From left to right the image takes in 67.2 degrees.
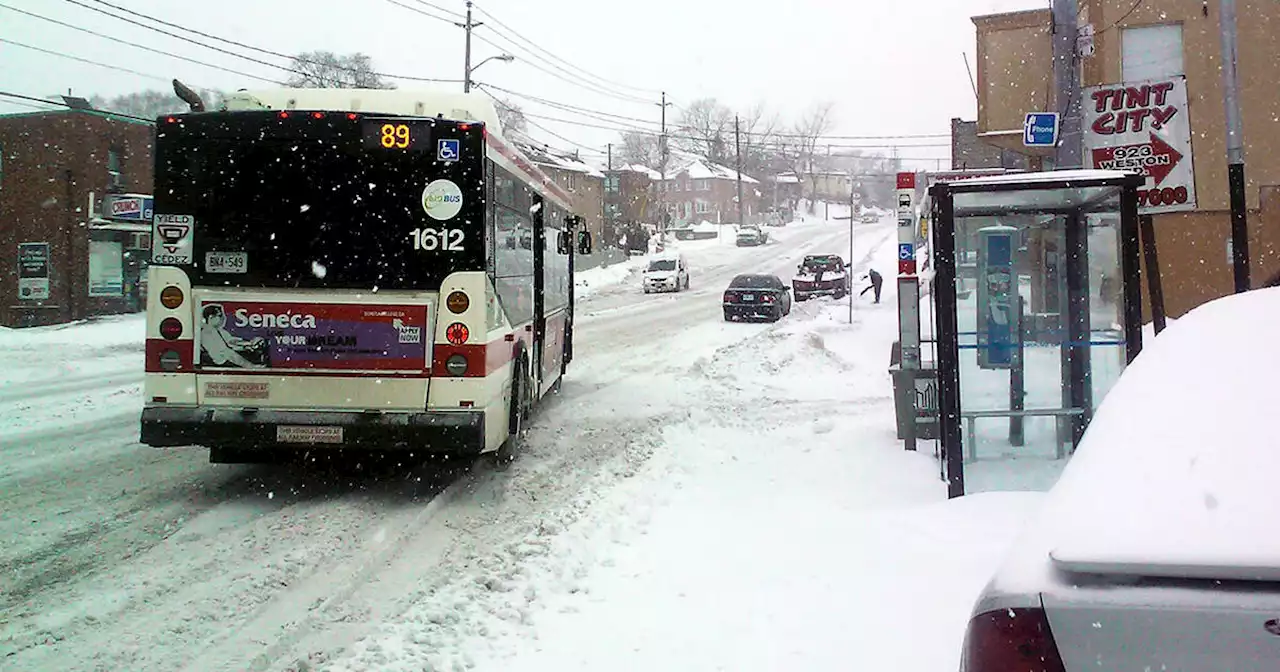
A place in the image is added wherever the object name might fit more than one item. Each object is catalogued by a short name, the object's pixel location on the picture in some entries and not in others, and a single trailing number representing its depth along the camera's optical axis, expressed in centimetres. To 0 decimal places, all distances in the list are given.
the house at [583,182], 6650
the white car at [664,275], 4550
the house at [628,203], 7144
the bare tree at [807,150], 10962
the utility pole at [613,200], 7206
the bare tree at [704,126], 10869
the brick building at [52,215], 3344
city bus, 758
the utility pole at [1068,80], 1284
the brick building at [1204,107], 2286
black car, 3064
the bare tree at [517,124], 6596
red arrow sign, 1035
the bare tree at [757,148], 10400
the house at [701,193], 10725
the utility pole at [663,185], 7450
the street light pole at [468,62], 3824
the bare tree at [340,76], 5115
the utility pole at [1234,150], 1044
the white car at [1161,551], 205
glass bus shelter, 729
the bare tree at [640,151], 11156
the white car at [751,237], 7888
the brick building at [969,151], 4591
